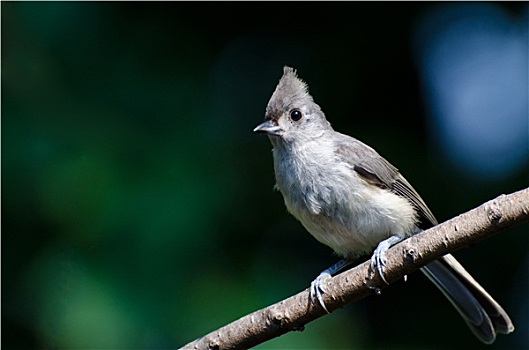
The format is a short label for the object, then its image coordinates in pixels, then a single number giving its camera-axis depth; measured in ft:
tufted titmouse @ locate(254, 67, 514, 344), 20.76
